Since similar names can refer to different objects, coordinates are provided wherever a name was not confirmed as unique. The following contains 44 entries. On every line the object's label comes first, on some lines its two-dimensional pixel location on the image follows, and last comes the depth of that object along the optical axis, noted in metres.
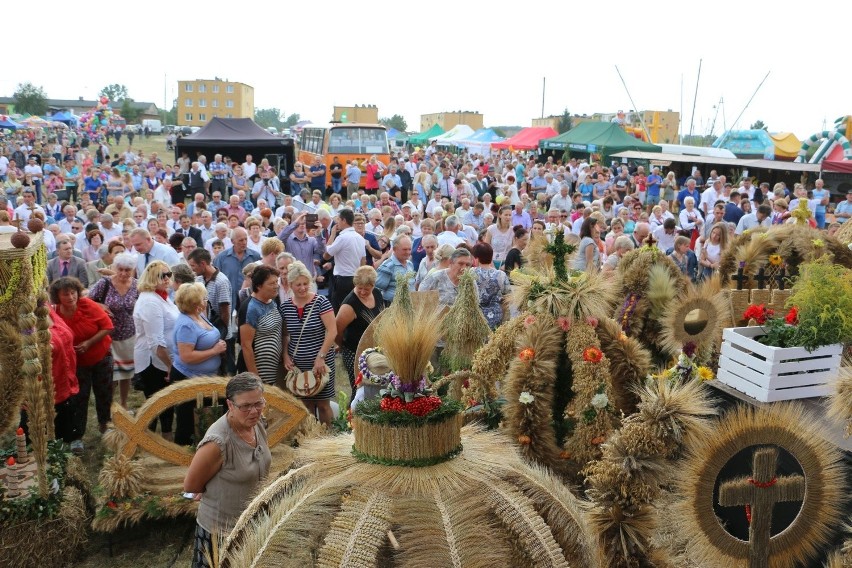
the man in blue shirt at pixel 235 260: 9.09
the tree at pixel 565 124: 58.81
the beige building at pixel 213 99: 94.12
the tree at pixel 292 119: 123.12
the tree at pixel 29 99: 78.69
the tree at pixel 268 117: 123.31
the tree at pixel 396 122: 105.94
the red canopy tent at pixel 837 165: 22.08
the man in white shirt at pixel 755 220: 12.47
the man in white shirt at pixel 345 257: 9.51
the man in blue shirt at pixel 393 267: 8.43
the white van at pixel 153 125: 77.12
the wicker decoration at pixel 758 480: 3.38
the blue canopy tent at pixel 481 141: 37.91
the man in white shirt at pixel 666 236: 11.68
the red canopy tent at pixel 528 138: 34.91
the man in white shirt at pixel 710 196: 15.98
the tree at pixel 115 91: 124.00
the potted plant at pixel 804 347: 5.15
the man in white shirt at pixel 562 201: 15.82
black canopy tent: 26.11
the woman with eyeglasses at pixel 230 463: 3.71
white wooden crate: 5.15
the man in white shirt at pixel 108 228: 10.56
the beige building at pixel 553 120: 60.53
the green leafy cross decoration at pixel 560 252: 5.55
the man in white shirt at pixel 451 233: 10.02
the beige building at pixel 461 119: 73.59
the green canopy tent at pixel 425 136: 46.75
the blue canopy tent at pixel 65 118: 56.75
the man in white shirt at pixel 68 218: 11.54
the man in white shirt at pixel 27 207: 12.81
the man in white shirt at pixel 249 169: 21.80
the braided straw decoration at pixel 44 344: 5.29
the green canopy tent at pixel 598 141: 29.73
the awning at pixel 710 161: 25.55
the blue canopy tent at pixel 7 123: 41.91
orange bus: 25.03
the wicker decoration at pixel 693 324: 6.36
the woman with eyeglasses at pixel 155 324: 6.80
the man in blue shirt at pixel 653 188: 22.36
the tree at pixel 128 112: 80.56
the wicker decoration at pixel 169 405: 5.47
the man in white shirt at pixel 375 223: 12.24
